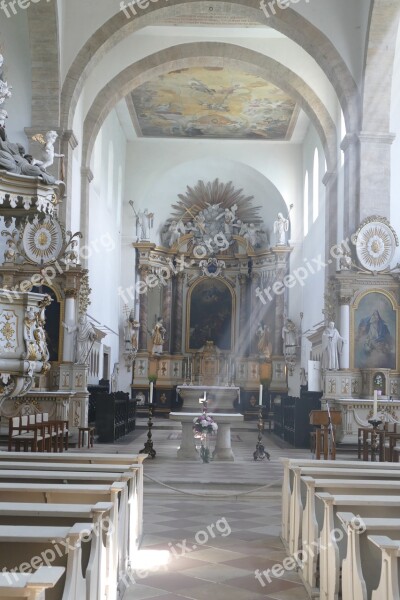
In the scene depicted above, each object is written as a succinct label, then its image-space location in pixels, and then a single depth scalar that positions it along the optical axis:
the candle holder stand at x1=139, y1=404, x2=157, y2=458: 12.90
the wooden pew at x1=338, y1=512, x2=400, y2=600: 3.86
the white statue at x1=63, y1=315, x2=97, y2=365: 15.16
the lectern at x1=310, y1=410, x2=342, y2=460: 11.72
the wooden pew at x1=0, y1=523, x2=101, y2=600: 3.23
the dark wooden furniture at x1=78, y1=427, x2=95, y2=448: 14.20
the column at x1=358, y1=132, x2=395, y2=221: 15.73
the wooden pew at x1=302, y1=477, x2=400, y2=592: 5.36
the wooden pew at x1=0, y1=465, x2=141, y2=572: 5.40
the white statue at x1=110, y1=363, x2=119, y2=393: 24.17
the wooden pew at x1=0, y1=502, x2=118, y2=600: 3.82
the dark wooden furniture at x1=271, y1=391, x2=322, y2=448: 15.61
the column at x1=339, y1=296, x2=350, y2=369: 15.22
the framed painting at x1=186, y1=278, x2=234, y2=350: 27.94
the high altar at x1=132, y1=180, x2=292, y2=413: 26.33
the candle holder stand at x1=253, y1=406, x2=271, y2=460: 13.03
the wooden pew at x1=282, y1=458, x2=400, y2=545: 6.86
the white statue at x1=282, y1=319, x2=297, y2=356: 25.55
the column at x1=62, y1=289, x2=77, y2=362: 15.27
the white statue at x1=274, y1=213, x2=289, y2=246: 26.27
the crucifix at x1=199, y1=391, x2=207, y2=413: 12.57
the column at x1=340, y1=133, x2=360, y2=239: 15.95
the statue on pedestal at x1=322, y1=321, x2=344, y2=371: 15.08
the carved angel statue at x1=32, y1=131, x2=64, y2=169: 8.35
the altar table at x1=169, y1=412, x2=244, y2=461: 12.93
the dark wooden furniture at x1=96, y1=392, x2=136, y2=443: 15.88
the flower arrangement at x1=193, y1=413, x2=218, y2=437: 11.86
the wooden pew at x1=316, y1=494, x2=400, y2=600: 4.49
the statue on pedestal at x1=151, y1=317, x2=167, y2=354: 26.77
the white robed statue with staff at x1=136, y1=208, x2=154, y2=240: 26.83
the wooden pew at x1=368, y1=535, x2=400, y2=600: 3.26
